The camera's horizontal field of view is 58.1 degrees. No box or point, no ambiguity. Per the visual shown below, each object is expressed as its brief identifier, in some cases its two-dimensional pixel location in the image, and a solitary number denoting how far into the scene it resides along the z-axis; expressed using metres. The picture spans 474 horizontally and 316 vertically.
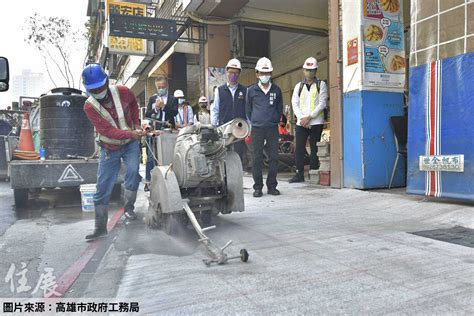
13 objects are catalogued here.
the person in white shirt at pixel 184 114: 8.68
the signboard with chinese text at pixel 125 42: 16.42
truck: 6.42
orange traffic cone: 9.12
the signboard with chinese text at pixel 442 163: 4.87
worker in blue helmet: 4.48
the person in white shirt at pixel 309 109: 7.35
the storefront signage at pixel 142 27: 13.08
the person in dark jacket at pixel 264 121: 6.57
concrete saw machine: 4.09
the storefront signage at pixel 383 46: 6.34
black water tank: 7.51
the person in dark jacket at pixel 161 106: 7.40
